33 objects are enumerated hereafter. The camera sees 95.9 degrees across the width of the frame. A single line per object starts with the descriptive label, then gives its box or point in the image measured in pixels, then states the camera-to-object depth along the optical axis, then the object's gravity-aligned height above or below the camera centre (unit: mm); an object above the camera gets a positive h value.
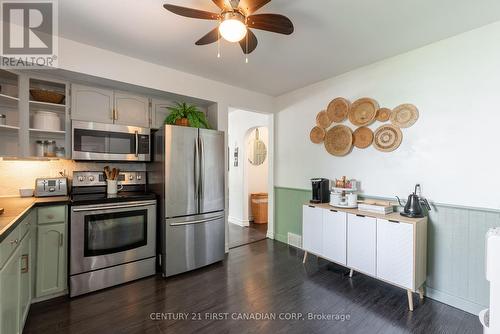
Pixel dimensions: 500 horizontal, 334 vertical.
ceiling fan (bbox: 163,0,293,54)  1499 +1044
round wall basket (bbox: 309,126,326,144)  3280 +466
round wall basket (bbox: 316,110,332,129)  3215 +667
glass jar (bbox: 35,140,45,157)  2375 +169
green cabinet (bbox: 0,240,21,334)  1206 -767
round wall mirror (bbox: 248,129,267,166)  5459 +362
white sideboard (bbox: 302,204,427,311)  2084 -816
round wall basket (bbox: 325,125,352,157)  2957 +351
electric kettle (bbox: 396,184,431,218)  2205 -398
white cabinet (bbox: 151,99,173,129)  3018 +728
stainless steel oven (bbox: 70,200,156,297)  2199 -834
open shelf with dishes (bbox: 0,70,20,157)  2191 +521
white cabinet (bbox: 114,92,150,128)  2766 +708
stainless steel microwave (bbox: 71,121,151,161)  2469 +275
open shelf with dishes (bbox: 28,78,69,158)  2326 +491
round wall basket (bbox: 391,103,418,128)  2395 +557
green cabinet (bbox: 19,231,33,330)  1633 -889
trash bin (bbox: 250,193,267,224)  5148 -964
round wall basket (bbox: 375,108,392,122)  2598 +605
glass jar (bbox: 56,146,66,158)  2451 +142
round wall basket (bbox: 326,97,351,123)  2992 +775
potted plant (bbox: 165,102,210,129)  2824 +621
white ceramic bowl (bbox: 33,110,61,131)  2318 +465
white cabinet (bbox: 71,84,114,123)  2508 +705
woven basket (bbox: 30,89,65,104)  2308 +725
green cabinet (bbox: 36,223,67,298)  2064 -886
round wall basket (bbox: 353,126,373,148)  2754 +364
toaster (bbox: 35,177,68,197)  2365 -232
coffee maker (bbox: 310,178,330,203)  3076 -330
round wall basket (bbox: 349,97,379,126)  2707 +683
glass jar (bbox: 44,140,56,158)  2406 +173
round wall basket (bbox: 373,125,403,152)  2514 +326
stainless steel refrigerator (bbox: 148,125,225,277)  2609 -356
